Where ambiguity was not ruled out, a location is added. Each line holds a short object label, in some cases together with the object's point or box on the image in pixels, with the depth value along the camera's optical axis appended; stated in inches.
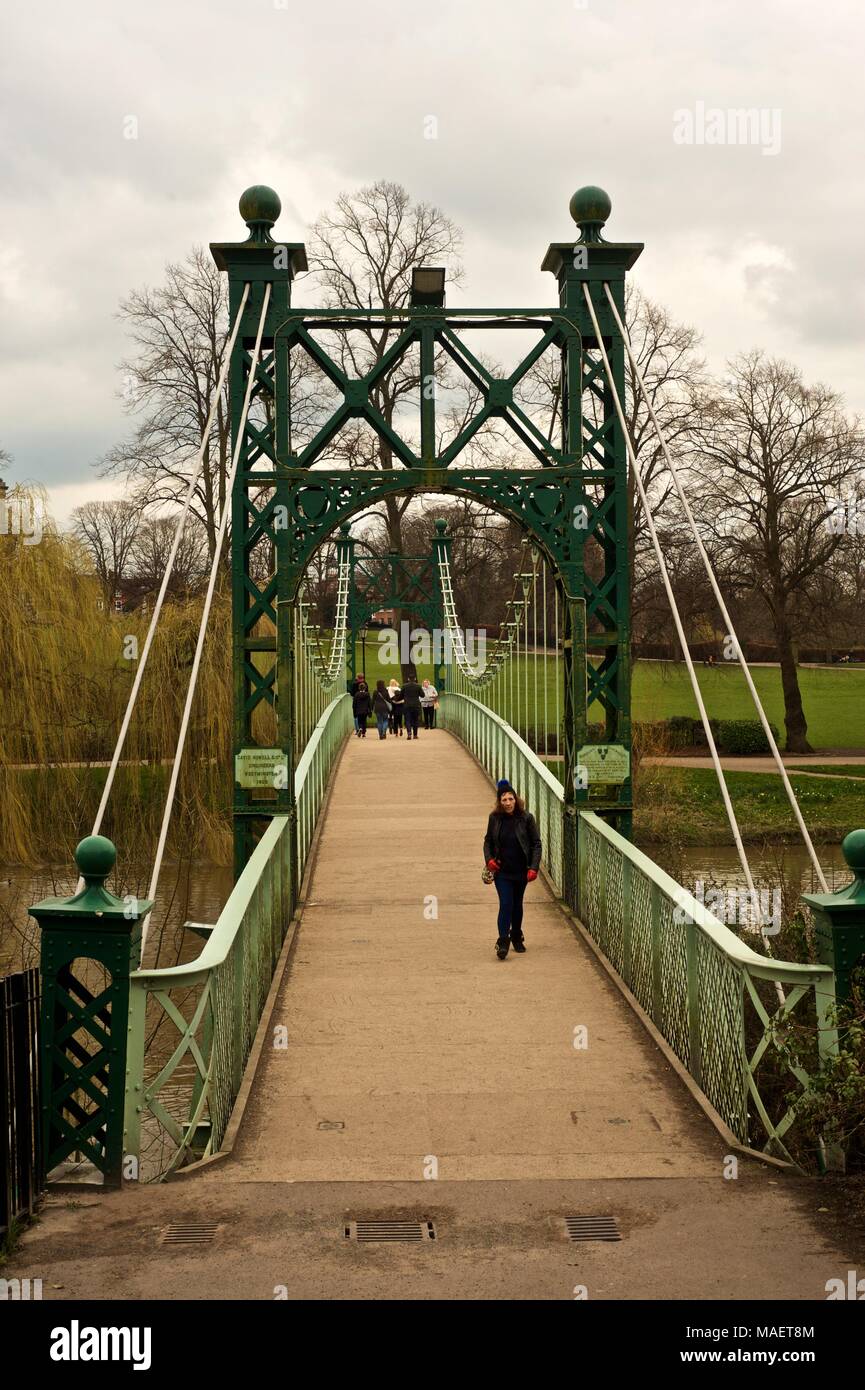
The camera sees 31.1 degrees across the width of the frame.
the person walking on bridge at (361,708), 1171.3
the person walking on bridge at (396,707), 1155.9
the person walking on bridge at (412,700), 1098.7
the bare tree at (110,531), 2162.9
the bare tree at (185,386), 1300.4
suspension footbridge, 249.1
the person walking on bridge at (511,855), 414.3
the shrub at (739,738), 1491.1
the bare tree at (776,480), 1419.8
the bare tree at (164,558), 1456.7
